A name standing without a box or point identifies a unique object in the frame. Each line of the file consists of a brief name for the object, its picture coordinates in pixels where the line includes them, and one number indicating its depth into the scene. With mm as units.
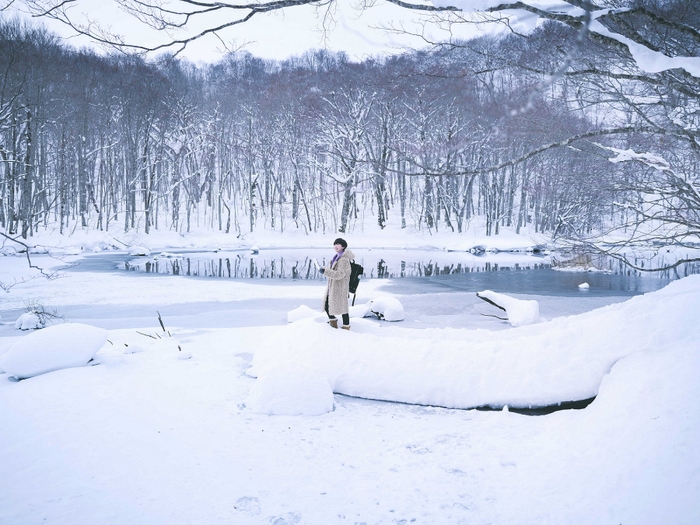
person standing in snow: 6871
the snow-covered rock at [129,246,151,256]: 25766
